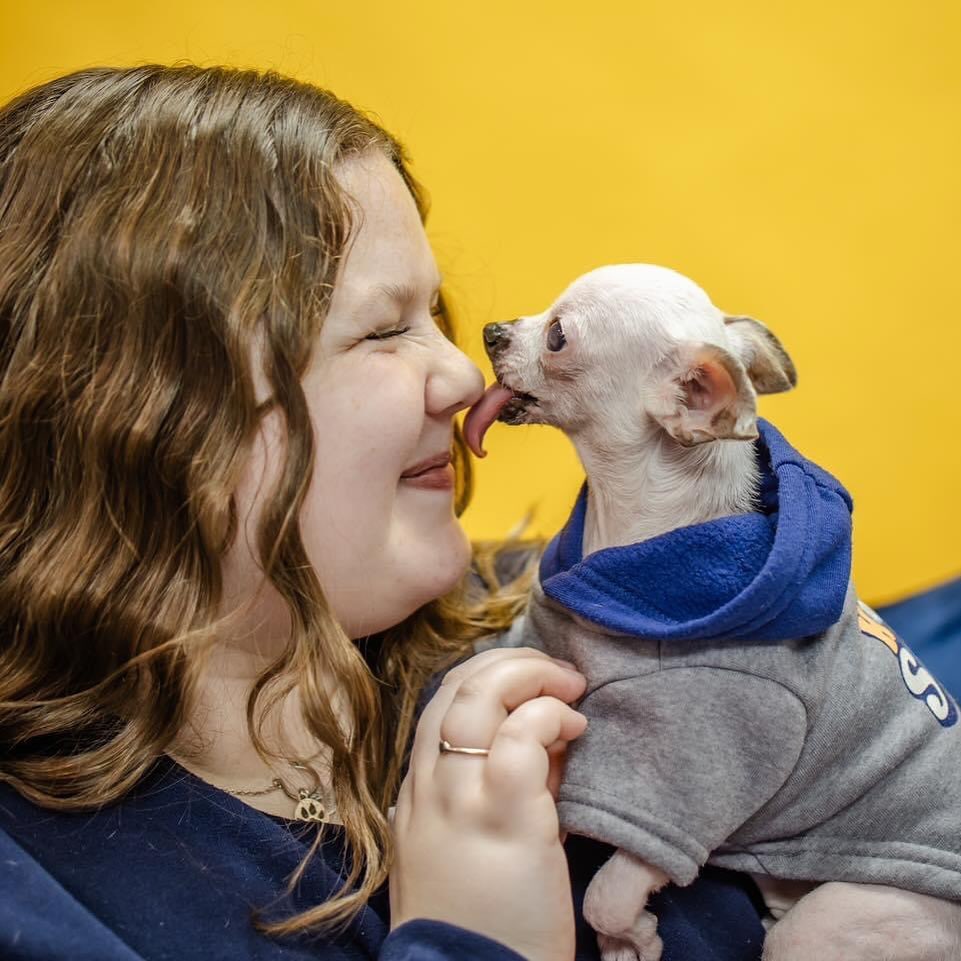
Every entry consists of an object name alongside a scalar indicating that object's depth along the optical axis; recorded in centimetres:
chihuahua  103
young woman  102
